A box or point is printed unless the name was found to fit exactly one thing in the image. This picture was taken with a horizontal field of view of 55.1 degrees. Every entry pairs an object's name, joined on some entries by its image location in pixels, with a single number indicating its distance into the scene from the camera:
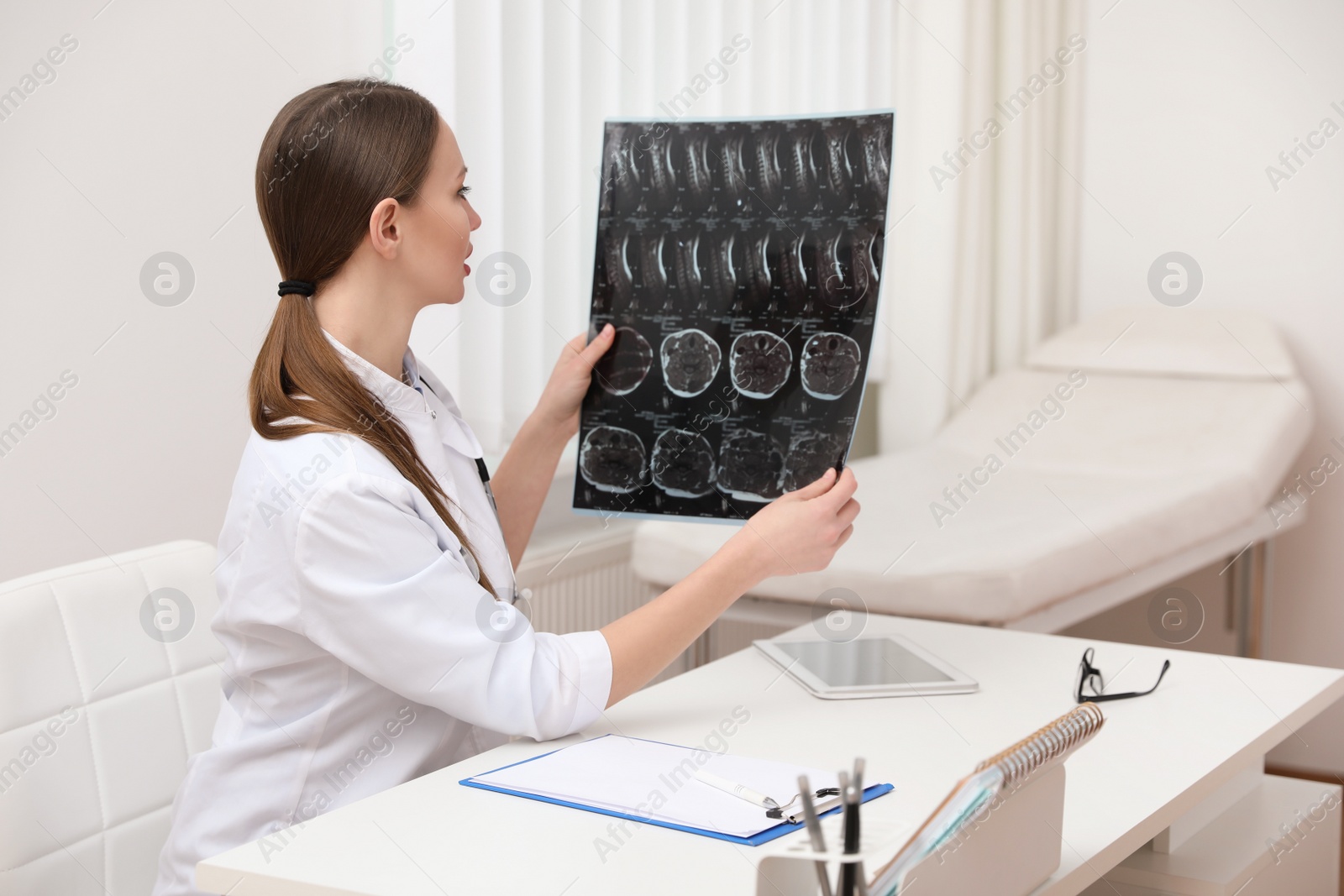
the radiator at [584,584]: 2.48
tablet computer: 1.42
